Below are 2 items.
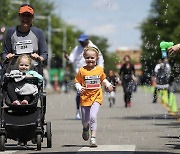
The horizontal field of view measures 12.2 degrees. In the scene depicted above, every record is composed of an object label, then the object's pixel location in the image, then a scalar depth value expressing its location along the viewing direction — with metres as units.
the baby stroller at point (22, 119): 10.86
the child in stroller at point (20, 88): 11.05
